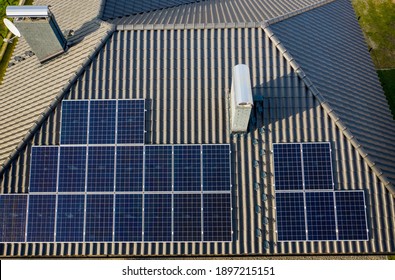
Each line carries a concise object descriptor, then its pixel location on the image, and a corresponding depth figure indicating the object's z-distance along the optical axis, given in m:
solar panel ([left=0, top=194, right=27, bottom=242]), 16.41
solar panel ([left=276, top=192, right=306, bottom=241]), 15.80
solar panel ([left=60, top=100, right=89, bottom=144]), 17.08
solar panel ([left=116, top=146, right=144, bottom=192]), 16.50
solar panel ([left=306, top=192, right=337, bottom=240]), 15.81
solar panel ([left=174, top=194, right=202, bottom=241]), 16.03
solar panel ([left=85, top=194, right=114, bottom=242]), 16.20
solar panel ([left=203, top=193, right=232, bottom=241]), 15.94
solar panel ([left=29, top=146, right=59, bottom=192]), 16.62
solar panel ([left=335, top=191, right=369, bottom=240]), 15.72
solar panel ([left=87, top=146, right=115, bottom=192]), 16.58
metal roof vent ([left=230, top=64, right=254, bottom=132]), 14.55
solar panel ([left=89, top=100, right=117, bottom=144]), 17.17
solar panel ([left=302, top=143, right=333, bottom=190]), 16.22
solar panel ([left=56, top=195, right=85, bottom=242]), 16.23
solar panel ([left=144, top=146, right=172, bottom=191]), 16.48
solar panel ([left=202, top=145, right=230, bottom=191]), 16.44
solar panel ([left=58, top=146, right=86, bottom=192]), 16.61
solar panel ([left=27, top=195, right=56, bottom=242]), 16.30
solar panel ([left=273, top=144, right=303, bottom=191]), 16.30
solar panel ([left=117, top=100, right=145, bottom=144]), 16.97
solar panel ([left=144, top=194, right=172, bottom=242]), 16.11
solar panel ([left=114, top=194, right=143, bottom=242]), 16.16
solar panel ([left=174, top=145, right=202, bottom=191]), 16.53
